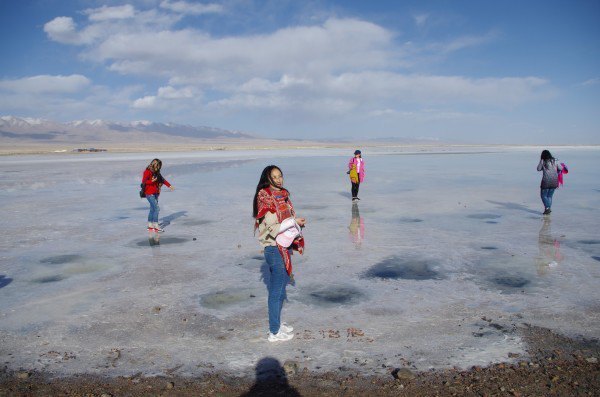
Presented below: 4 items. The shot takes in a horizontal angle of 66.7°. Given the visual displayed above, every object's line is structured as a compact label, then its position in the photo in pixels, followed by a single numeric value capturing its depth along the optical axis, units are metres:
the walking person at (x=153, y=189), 10.95
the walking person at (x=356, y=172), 15.31
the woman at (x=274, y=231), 5.07
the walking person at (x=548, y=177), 12.38
